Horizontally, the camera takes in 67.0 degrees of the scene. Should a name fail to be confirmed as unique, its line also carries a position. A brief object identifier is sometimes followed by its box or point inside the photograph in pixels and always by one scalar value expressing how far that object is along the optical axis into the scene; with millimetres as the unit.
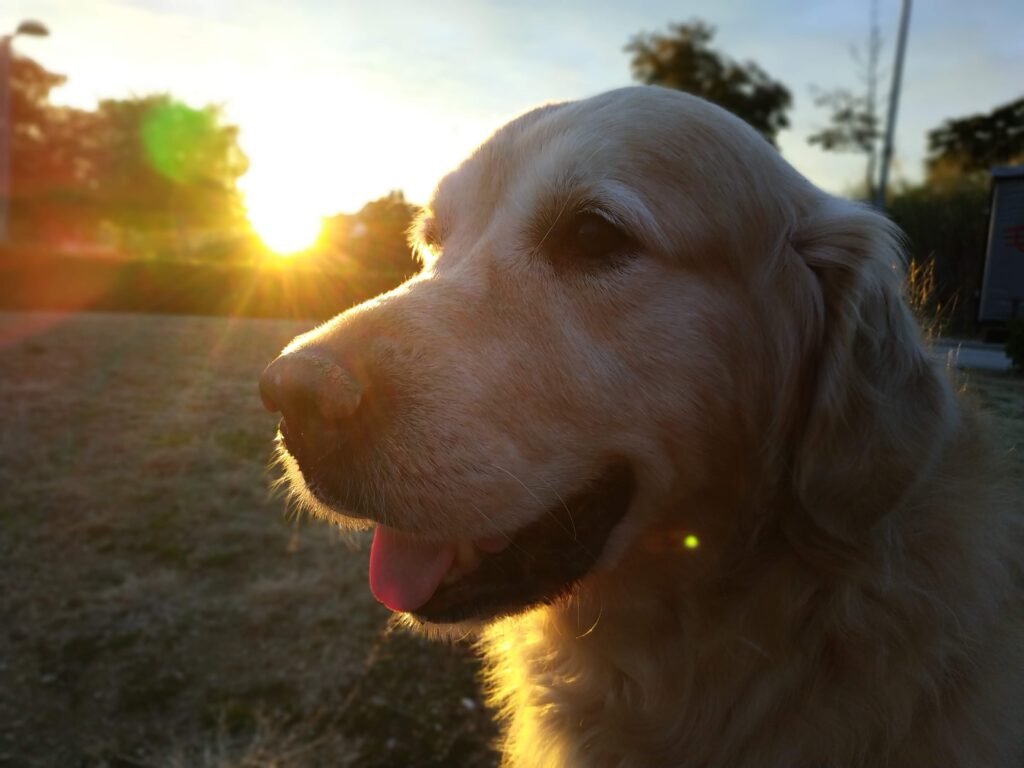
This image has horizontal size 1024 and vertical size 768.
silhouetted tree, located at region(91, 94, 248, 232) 34844
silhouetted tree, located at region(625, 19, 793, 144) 18641
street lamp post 16641
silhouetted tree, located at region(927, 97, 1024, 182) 8116
